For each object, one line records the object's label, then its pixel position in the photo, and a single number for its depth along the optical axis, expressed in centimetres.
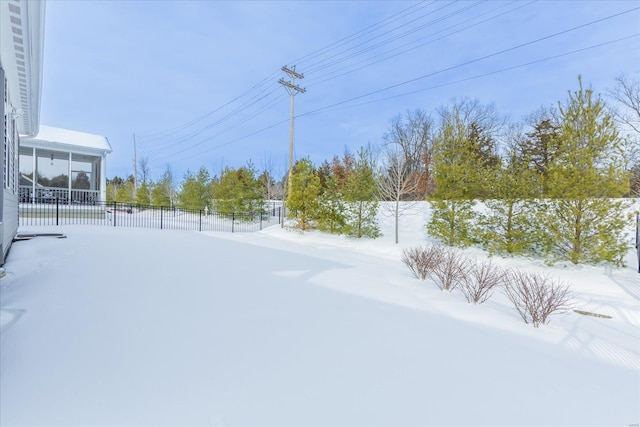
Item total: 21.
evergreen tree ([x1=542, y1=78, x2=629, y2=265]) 796
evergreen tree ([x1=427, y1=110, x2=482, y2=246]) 1068
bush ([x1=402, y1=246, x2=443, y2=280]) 649
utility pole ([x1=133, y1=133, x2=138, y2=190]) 3242
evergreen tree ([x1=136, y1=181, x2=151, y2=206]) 2855
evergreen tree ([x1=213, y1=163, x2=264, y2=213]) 2041
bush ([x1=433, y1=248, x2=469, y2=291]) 573
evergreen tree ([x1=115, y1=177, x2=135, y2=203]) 3067
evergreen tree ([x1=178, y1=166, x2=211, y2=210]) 2472
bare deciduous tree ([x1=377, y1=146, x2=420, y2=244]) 1332
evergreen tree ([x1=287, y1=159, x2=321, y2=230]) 1480
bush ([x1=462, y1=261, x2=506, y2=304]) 498
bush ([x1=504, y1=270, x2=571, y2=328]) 414
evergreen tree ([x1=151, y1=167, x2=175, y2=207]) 2831
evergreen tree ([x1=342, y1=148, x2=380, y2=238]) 1332
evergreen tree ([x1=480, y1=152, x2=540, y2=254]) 933
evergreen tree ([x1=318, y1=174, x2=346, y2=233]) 1399
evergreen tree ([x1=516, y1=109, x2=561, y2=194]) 2230
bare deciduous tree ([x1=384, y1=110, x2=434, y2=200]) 3025
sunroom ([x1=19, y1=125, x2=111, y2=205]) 1633
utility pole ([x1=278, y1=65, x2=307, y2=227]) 1762
